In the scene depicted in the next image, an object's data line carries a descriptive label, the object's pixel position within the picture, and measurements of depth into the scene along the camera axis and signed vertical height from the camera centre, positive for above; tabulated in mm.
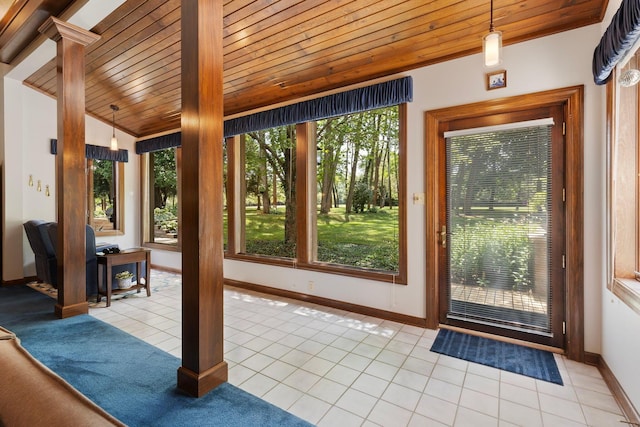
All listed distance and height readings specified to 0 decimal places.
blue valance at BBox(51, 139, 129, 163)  5588 +1101
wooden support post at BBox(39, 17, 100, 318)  3186 +505
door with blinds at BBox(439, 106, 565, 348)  2627 -155
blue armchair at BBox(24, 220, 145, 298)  3797 -513
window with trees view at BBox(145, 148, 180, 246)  6004 +304
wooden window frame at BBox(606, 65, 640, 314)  1985 +57
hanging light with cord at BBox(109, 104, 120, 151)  4588 +1668
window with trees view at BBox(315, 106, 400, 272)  3512 +254
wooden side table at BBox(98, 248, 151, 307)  3725 -655
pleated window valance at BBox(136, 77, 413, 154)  3154 +1231
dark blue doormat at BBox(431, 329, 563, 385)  2307 -1210
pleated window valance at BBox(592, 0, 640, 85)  1573 +969
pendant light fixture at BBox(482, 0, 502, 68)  1949 +1036
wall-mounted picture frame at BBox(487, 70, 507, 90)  2713 +1153
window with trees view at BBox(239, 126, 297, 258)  4387 +276
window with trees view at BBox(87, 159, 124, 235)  5828 +316
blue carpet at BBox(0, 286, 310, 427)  1796 -1166
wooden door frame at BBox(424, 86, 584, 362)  2439 +97
